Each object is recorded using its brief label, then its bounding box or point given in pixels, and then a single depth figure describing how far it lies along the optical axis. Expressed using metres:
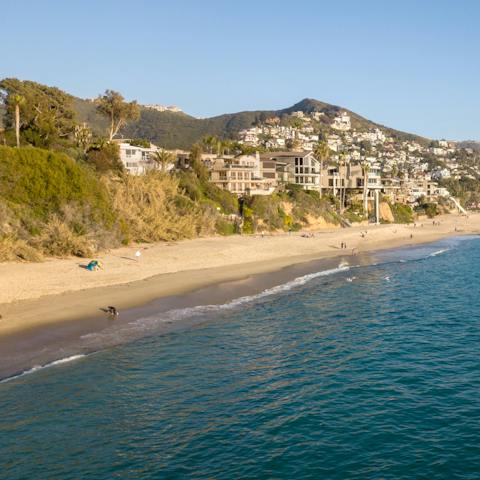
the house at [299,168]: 95.31
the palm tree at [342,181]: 102.35
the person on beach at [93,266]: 35.75
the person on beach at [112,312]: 26.90
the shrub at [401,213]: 113.77
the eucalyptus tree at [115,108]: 74.06
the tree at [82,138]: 63.94
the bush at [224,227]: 63.25
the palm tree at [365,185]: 103.27
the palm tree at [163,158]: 69.44
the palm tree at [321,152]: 104.62
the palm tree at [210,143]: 104.94
